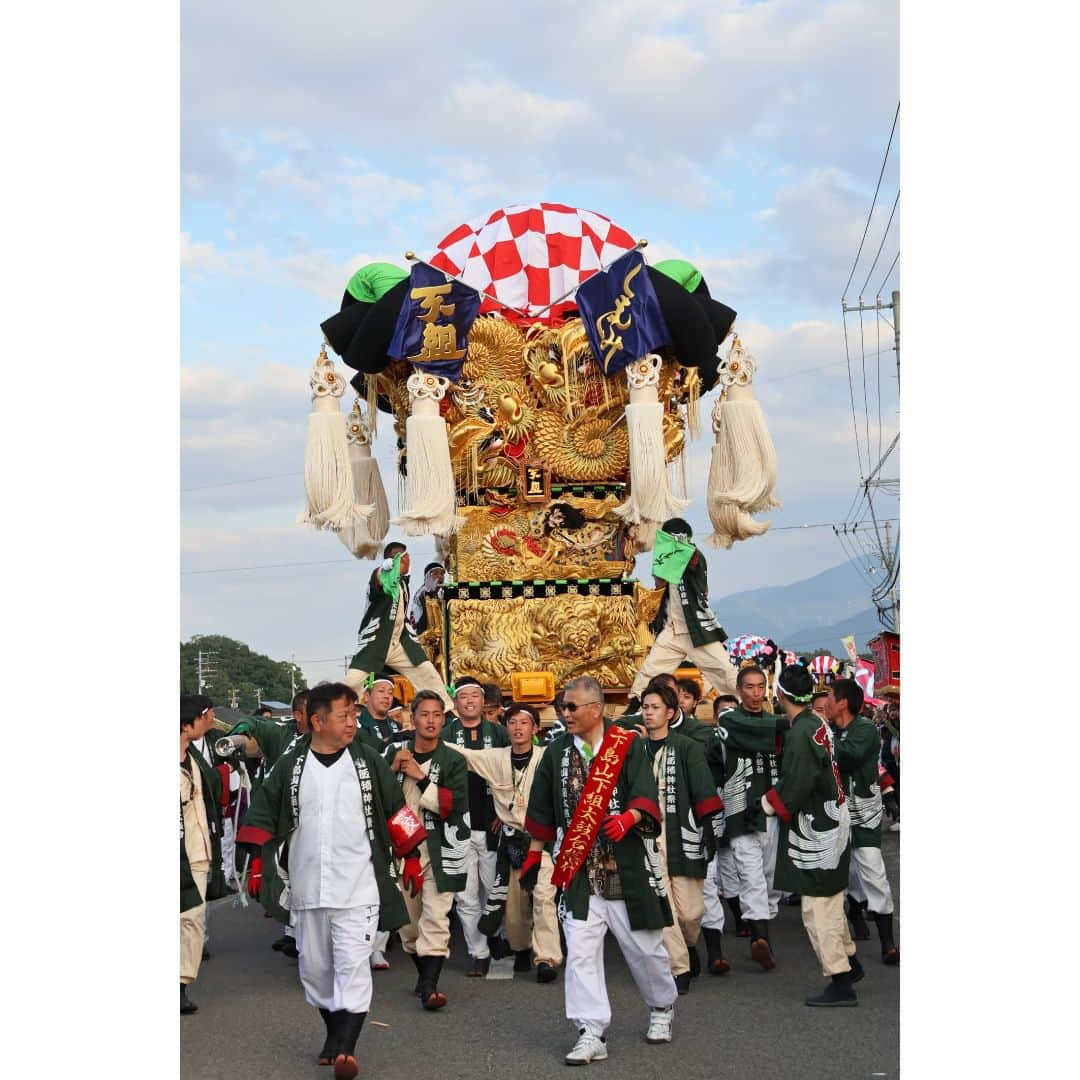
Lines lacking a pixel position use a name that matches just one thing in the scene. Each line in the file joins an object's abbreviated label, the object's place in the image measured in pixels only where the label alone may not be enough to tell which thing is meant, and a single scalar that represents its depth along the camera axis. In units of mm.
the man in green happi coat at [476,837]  8281
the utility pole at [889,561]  29616
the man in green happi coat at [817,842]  7164
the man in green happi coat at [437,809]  7723
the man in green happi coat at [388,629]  11344
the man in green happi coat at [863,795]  7848
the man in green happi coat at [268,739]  8600
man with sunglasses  6305
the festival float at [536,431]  12055
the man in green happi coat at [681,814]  7508
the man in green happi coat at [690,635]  11086
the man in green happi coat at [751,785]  8289
